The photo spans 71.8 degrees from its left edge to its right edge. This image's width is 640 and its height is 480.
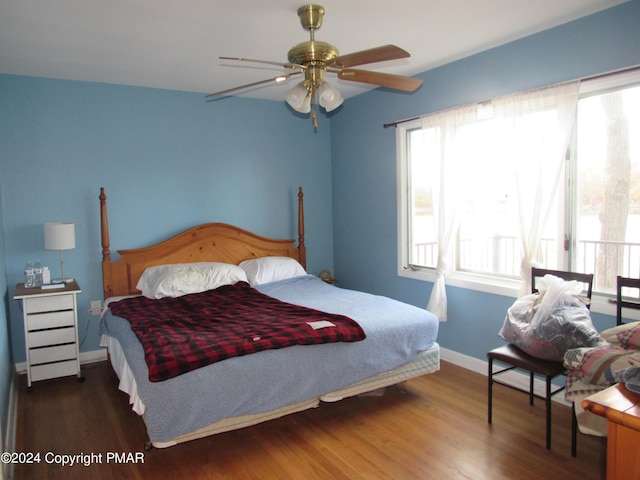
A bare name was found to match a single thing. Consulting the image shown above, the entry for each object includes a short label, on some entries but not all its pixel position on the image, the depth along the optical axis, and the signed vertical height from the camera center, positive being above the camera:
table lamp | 3.51 -0.15
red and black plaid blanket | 2.33 -0.71
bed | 2.26 -0.86
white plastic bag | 2.39 -0.64
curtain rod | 2.58 +0.82
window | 2.80 +0.27
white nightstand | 3.32 -0.88
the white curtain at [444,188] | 3.63 +0.20
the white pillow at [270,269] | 4.24 -0.54
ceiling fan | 2.22 +0.77
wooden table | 1.14 -0.59
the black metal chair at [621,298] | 2.52 -0.51
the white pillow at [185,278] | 3.74 -0.55
